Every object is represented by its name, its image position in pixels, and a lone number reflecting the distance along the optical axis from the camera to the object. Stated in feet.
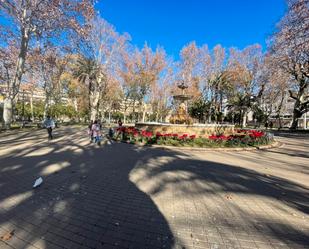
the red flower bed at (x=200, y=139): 41.55
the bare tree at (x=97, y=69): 99.40
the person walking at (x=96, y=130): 42.45
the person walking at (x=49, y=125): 44.65
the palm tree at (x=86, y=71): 101.76
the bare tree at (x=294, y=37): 38.27
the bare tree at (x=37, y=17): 51.08
